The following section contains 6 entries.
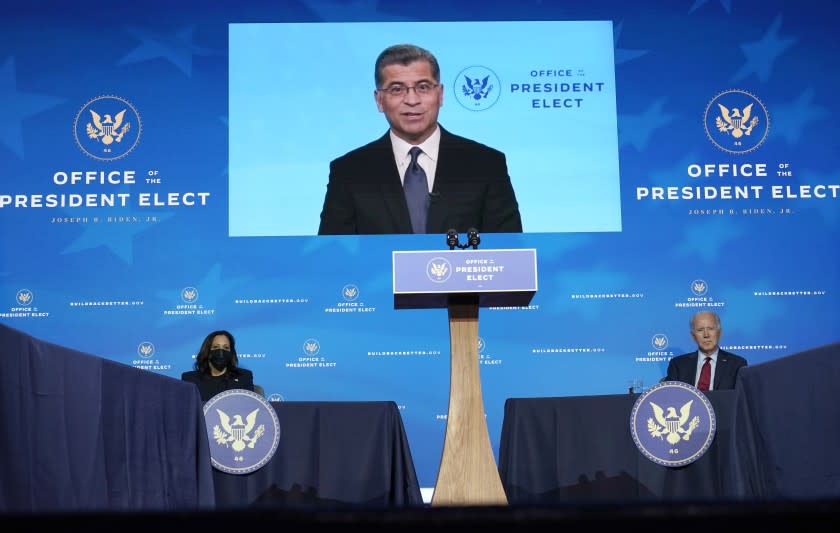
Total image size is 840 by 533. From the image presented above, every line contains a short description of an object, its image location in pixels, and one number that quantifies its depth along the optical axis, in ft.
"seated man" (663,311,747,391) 20.22
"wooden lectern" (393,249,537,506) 12.55
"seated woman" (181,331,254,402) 17.87
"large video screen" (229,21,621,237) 22.12
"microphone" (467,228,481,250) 13.08
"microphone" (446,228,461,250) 13.08
